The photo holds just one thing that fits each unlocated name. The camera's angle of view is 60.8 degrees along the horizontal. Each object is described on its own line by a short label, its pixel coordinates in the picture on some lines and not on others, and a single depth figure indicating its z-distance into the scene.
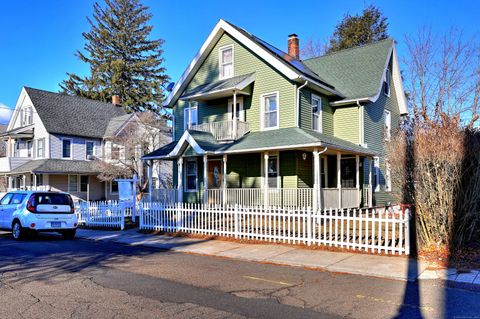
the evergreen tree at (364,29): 42.09
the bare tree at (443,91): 16.98
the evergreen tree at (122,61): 56.97
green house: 18.72
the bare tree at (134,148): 30.23
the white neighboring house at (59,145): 32.34
